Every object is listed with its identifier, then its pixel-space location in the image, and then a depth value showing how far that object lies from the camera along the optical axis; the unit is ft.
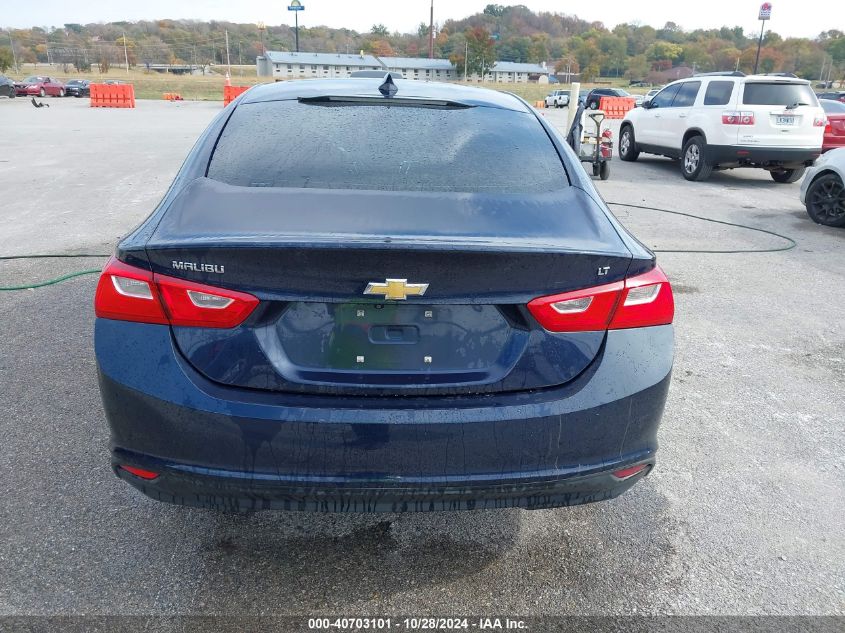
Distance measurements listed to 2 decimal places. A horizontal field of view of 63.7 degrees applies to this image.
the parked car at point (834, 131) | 45.39
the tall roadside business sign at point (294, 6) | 368.68
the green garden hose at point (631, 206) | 18.40
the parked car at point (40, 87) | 150.00
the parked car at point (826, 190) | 28.89
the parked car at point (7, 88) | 139.74
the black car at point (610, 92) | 169.97
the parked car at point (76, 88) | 162.20
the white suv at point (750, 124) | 38.93
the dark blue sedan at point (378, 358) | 6.73
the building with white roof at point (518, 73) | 466.13
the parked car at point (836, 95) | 75.43
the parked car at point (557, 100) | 166.71
